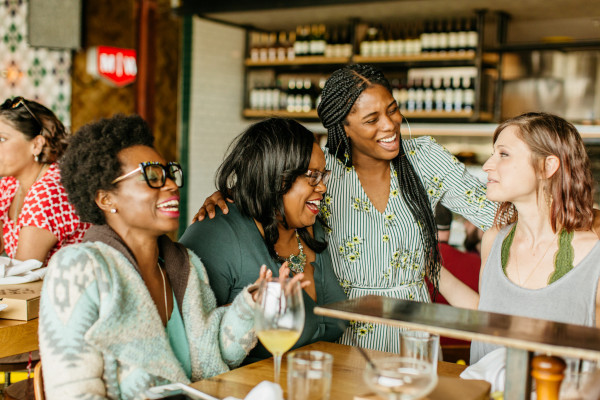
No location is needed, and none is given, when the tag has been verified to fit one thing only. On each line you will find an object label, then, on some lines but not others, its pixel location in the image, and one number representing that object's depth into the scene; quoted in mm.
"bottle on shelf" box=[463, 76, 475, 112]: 5707
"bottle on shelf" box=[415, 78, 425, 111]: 5992
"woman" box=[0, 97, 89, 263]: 2773
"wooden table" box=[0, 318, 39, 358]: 2168
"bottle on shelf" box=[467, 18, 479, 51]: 5641
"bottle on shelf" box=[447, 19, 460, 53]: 5742
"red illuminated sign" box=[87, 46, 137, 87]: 6309
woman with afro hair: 1543
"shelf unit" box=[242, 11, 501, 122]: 5617
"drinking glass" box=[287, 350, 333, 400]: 1295
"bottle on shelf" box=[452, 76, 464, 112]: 5750
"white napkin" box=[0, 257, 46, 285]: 2446
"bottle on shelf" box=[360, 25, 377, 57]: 6117
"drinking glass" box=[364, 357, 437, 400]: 1244
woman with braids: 2439
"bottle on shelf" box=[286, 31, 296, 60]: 6671
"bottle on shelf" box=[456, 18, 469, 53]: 5707
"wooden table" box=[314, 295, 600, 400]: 1278
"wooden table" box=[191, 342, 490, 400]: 1572
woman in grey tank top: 1919
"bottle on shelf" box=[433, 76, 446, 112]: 5863
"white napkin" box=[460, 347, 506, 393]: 1634
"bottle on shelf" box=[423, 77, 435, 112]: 5957
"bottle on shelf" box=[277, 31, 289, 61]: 6730
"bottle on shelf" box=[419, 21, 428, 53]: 5875
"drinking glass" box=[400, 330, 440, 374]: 1459
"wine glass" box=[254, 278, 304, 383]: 1448
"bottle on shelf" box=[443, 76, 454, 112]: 5801
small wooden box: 2238
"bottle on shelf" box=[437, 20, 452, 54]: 5801
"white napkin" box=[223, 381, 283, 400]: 1401
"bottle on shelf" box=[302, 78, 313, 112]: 6570
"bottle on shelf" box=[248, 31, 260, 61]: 6852
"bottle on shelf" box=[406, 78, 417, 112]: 6024
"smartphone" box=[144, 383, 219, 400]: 1542
